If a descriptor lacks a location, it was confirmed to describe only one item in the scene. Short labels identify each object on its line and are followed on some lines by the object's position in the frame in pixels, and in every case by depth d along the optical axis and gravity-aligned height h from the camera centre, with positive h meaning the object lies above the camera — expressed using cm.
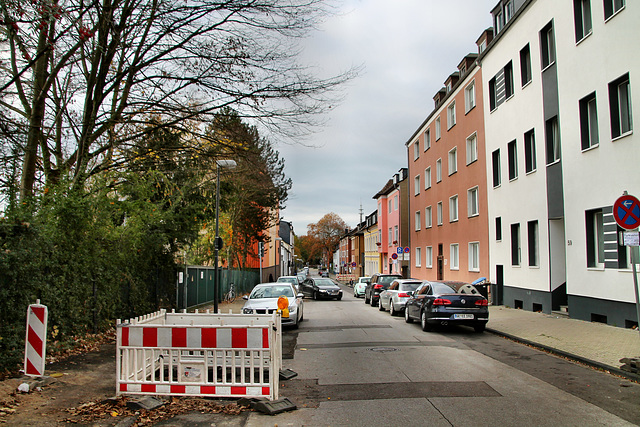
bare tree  923 +361
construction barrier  636 -131
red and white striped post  703 -117
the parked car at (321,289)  3123 -210
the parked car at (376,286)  2565 -160
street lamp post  1501 +48
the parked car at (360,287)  3496 -225
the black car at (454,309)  1334 -148
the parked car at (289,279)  2854 -136
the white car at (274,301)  1418 -134
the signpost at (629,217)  822 +61
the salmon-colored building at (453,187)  2491 +411
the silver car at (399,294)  1905 -153
